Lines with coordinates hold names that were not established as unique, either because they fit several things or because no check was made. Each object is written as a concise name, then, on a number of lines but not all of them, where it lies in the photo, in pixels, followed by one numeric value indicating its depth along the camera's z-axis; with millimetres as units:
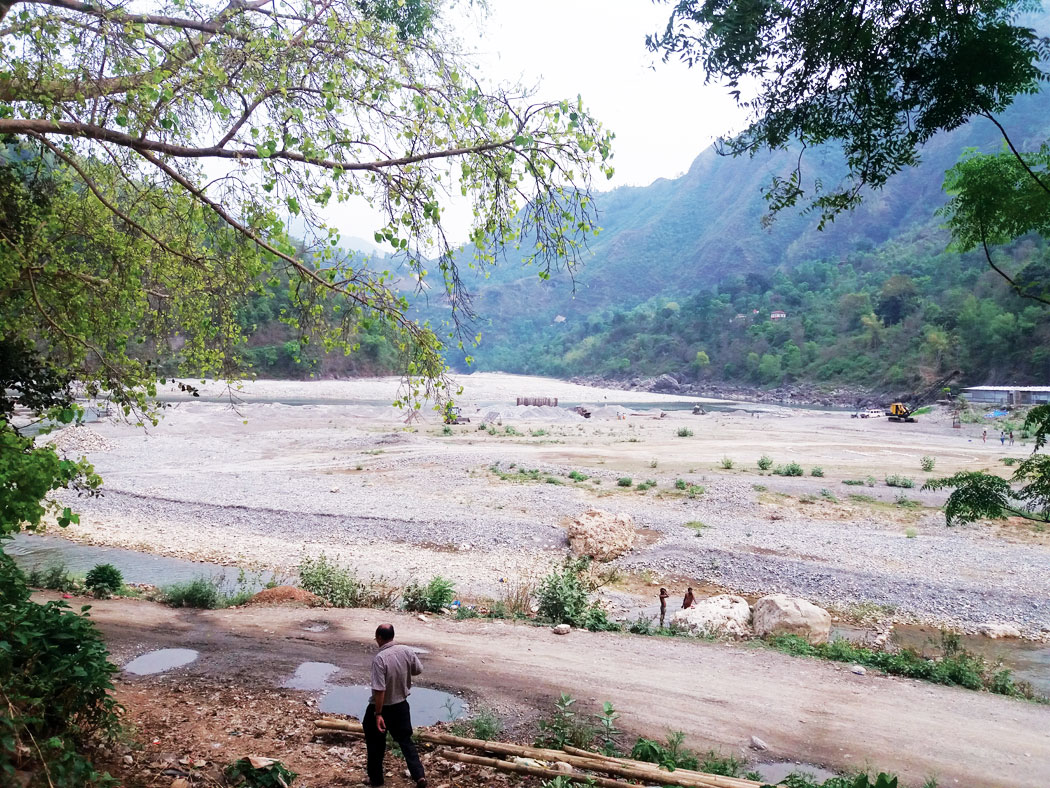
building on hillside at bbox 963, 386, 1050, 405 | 52375
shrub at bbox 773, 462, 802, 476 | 28062
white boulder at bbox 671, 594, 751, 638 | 11508
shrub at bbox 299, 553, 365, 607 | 11297
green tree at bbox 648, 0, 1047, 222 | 4895
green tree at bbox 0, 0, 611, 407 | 4980
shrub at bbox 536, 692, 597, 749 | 5914
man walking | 4980
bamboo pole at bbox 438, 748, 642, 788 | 5047
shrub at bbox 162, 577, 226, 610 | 10602
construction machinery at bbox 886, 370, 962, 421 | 56797
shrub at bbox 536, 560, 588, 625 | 11008
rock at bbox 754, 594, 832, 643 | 11383
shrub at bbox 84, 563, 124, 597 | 10828
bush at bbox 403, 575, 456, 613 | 11227
